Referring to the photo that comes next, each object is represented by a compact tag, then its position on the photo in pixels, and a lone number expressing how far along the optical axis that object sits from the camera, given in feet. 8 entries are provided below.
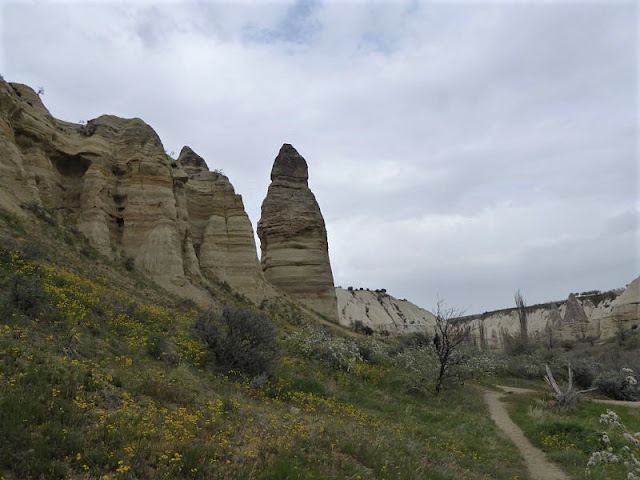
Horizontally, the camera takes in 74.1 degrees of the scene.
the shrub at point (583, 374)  81.25
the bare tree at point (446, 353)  56.85
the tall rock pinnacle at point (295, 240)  136.26
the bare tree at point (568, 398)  54.32
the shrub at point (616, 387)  71.15
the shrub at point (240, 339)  36.55
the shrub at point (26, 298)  28.55
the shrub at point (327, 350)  54.29
